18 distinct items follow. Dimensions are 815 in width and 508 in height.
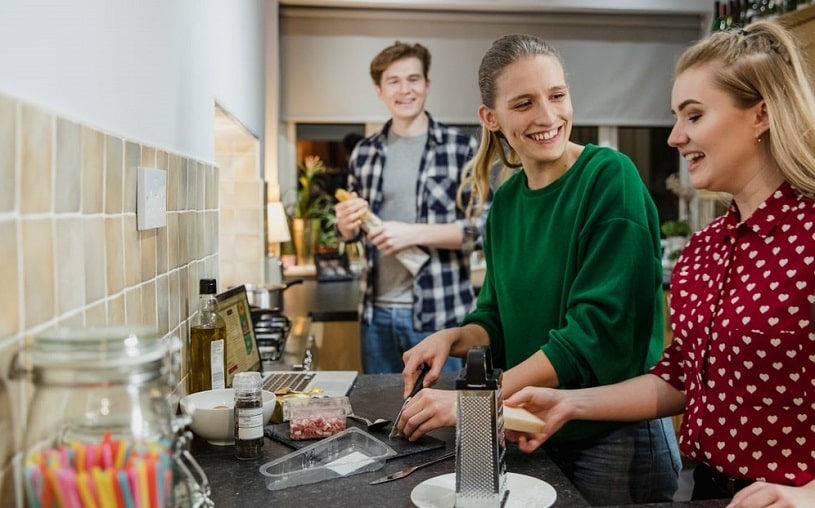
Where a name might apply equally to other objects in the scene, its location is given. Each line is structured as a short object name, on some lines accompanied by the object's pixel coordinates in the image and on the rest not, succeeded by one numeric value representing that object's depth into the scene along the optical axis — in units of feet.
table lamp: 13.70
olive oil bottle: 5.51
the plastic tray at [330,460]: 4.24
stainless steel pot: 10.26
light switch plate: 4.39
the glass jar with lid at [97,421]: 2.42
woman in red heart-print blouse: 4.18
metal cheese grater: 3.72
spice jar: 4.59
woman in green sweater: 5.15
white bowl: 4.80
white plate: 3.87
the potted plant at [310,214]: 17.42
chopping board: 4.78
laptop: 6.00
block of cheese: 4.51
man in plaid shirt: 9.77
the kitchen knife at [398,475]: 4.25
